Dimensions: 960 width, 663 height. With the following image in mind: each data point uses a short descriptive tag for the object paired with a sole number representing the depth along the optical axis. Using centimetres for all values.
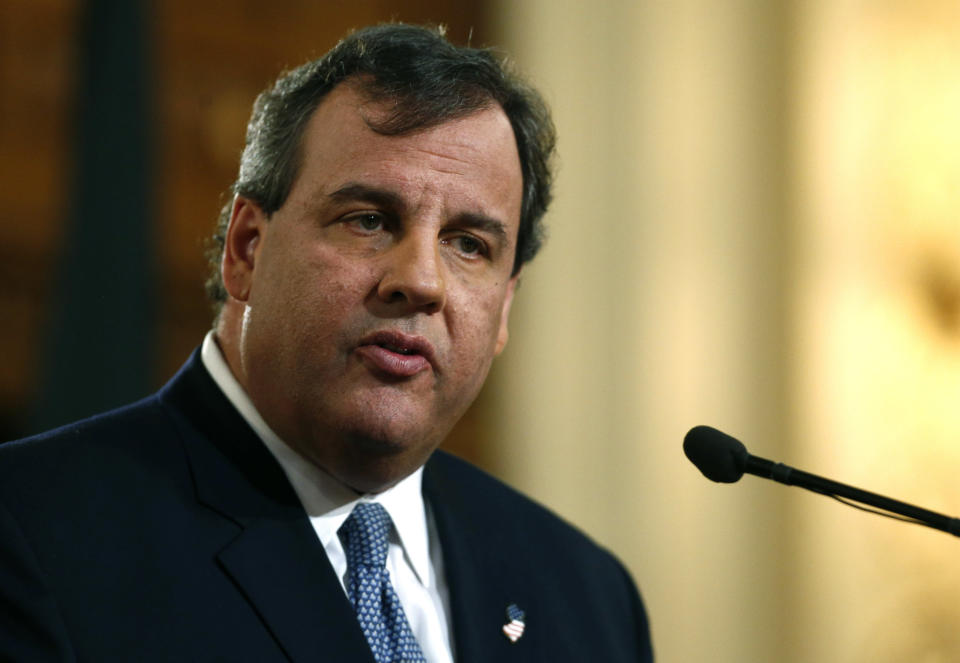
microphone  307
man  315
